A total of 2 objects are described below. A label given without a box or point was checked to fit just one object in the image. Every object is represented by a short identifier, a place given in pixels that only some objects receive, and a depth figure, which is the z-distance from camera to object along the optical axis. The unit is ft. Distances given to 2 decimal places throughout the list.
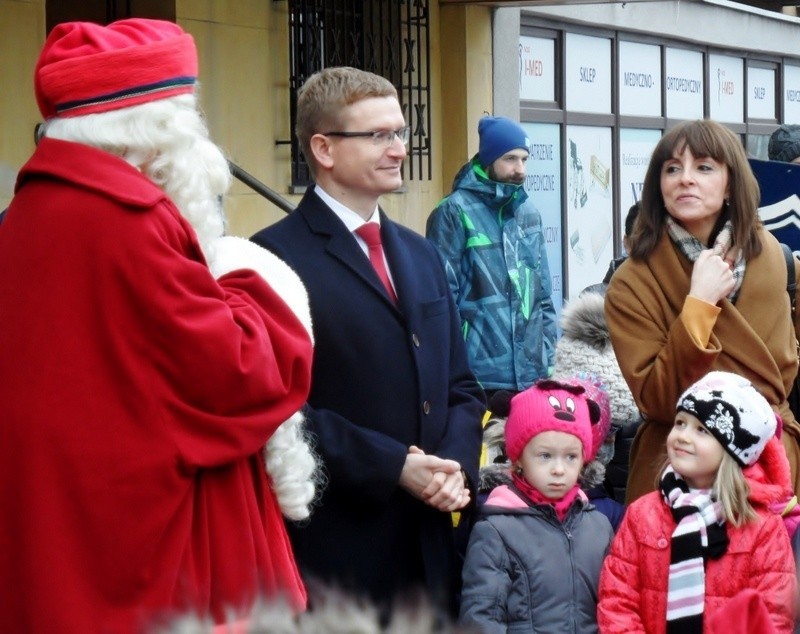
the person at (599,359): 17.85
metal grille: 32.27
